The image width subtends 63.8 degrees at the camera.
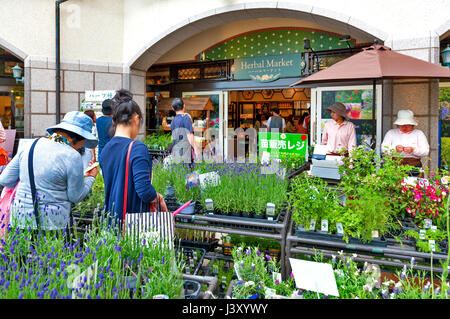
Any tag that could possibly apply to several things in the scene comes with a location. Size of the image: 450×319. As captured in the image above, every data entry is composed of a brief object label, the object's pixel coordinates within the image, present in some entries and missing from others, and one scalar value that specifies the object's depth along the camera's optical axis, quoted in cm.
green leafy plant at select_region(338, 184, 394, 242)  211
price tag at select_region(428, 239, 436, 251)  192
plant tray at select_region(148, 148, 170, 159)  684
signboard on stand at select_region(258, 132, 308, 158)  482
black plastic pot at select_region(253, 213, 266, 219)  258
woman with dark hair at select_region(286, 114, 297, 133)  1032
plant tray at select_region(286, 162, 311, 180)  412
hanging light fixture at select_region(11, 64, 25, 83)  930
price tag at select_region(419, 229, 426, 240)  204
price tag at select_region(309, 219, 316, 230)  222
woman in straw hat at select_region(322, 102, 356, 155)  496
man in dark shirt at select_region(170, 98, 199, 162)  461
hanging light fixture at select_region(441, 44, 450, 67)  630
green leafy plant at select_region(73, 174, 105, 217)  293
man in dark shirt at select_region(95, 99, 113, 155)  480
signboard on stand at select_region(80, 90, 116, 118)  702
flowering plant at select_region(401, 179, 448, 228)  232
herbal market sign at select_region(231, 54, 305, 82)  831
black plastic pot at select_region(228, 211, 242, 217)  264
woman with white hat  435
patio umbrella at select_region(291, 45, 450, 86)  400
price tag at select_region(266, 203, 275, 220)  245
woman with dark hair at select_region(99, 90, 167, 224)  217
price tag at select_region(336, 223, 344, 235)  212
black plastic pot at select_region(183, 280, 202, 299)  151
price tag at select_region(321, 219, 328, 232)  218
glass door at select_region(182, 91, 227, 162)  947
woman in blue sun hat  221
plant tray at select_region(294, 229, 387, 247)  209
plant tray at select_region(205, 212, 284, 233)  240
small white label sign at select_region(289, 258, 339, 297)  160
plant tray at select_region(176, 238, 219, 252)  248
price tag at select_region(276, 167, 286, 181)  318
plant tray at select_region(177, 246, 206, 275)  231
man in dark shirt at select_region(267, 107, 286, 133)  862
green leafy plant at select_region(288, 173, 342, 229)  226
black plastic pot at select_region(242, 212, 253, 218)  262
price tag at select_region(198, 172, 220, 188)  287
